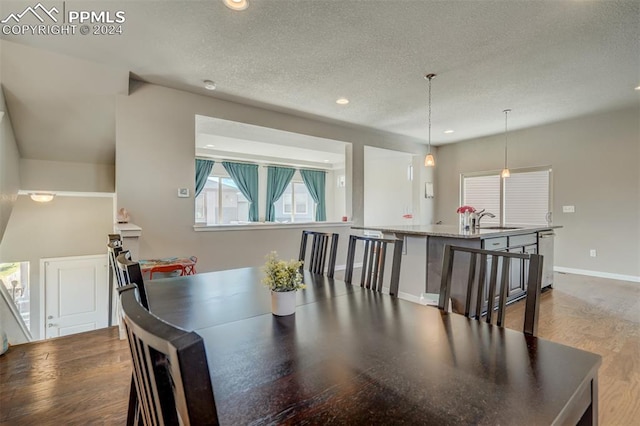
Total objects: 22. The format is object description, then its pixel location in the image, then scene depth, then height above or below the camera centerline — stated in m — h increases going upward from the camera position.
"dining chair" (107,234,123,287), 1.27 -0.19
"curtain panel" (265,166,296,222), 8.47 +0.73
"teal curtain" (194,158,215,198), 7.33 +0.94
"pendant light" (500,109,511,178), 4.67 +1.43
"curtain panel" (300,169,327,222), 9.27 +0.76
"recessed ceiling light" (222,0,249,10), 2.13 +1.49
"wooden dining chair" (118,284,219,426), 0.39 -0.23
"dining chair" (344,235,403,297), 1.65 -0.30
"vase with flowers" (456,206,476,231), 3.93 -0.08
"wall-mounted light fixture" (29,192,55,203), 4.04 +0.18
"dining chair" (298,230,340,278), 2.21 -0.32
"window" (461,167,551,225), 5.67 +0.34
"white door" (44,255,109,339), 4.83 -1.43
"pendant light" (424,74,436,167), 3.81 +0.65
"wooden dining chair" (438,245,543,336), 1.13 -0.30
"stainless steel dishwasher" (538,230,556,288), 3.98 -0.54
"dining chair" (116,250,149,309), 1.07 -0.23
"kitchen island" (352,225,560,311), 3.12 -0.42
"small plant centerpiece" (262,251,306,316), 1.27 -0.32
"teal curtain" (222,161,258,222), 7.84 +0.83
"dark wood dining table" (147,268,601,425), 0.68 -0.45
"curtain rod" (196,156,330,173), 7.44 +1.30
